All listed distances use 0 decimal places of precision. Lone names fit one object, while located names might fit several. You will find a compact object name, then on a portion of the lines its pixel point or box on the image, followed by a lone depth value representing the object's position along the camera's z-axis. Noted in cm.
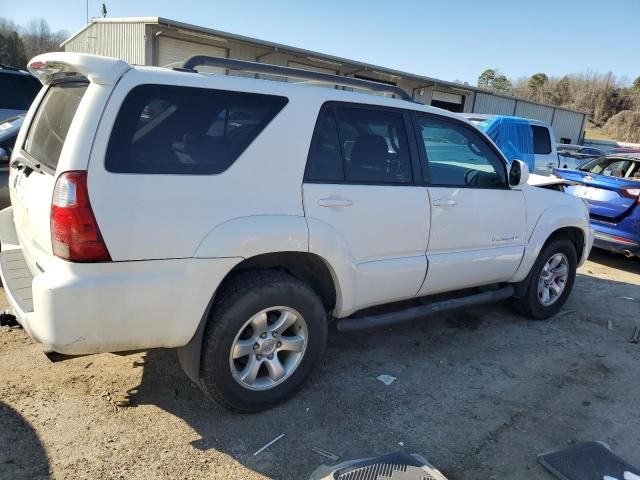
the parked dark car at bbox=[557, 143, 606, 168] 1475
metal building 1781
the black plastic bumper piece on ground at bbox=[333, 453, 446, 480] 259
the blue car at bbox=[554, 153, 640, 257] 680
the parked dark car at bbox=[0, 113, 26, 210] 496
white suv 241
